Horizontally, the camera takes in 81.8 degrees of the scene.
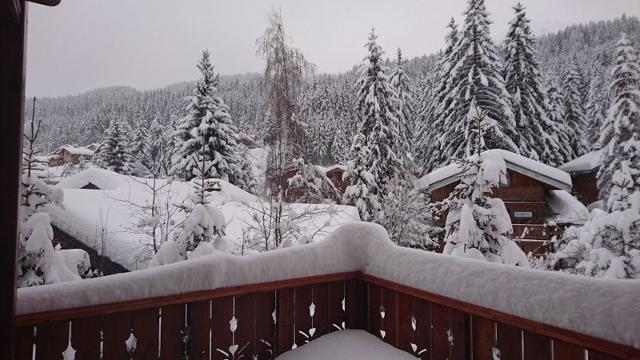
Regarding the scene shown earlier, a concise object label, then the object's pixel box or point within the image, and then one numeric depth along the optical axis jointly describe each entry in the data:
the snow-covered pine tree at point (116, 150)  29.00
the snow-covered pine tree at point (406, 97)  25.63
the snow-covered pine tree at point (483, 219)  5.82
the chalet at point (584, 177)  22.86
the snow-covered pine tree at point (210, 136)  21.44
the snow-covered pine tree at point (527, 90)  23.77
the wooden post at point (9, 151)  1.72
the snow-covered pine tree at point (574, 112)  27.22
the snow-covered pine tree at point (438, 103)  23.77
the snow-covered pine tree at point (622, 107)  18.31
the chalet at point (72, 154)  20.46
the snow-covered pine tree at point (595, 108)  25.59
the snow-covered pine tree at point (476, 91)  21.61
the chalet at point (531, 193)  14.84
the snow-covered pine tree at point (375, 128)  18.80
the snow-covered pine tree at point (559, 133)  24.22
